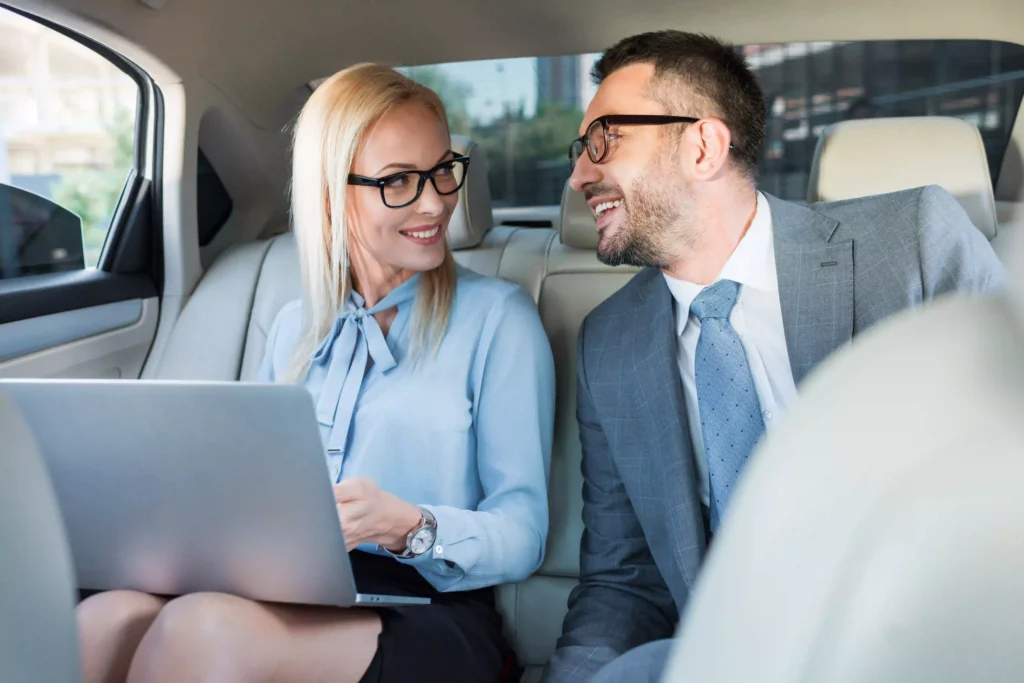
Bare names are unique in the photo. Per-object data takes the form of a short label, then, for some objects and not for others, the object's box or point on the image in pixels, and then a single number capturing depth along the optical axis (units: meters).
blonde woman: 1.27
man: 1.41
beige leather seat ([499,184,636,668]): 1.76
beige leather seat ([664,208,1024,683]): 0.37
